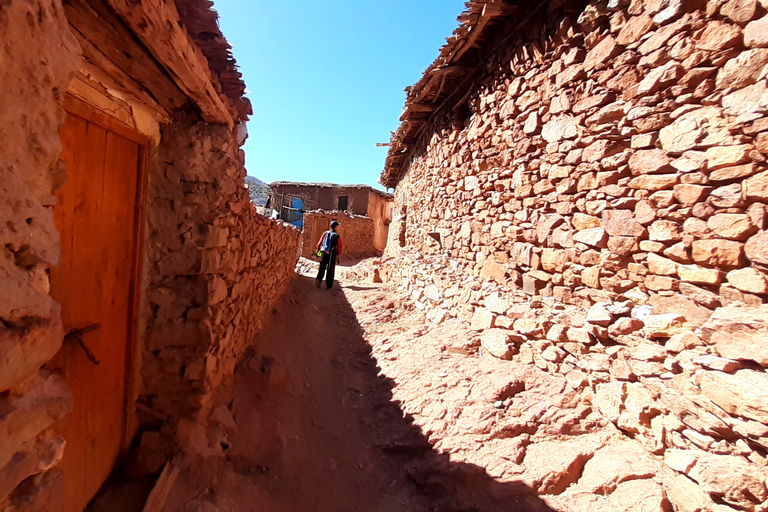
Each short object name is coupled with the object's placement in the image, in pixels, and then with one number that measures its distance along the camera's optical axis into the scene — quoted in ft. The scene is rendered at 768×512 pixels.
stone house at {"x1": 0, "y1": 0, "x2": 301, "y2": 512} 3.25
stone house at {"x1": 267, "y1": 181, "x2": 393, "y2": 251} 65.05
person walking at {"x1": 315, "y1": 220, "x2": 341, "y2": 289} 25.11
